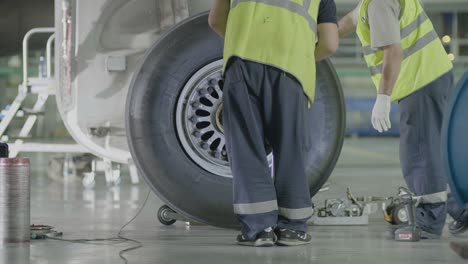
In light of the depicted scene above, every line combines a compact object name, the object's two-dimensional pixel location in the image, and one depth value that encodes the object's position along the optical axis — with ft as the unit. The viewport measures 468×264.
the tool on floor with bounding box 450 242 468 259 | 21.56
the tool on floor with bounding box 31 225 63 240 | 26.25
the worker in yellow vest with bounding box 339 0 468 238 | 26.58
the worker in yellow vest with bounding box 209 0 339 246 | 23.93
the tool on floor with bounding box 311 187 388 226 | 29.89
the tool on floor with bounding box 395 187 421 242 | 25.43
